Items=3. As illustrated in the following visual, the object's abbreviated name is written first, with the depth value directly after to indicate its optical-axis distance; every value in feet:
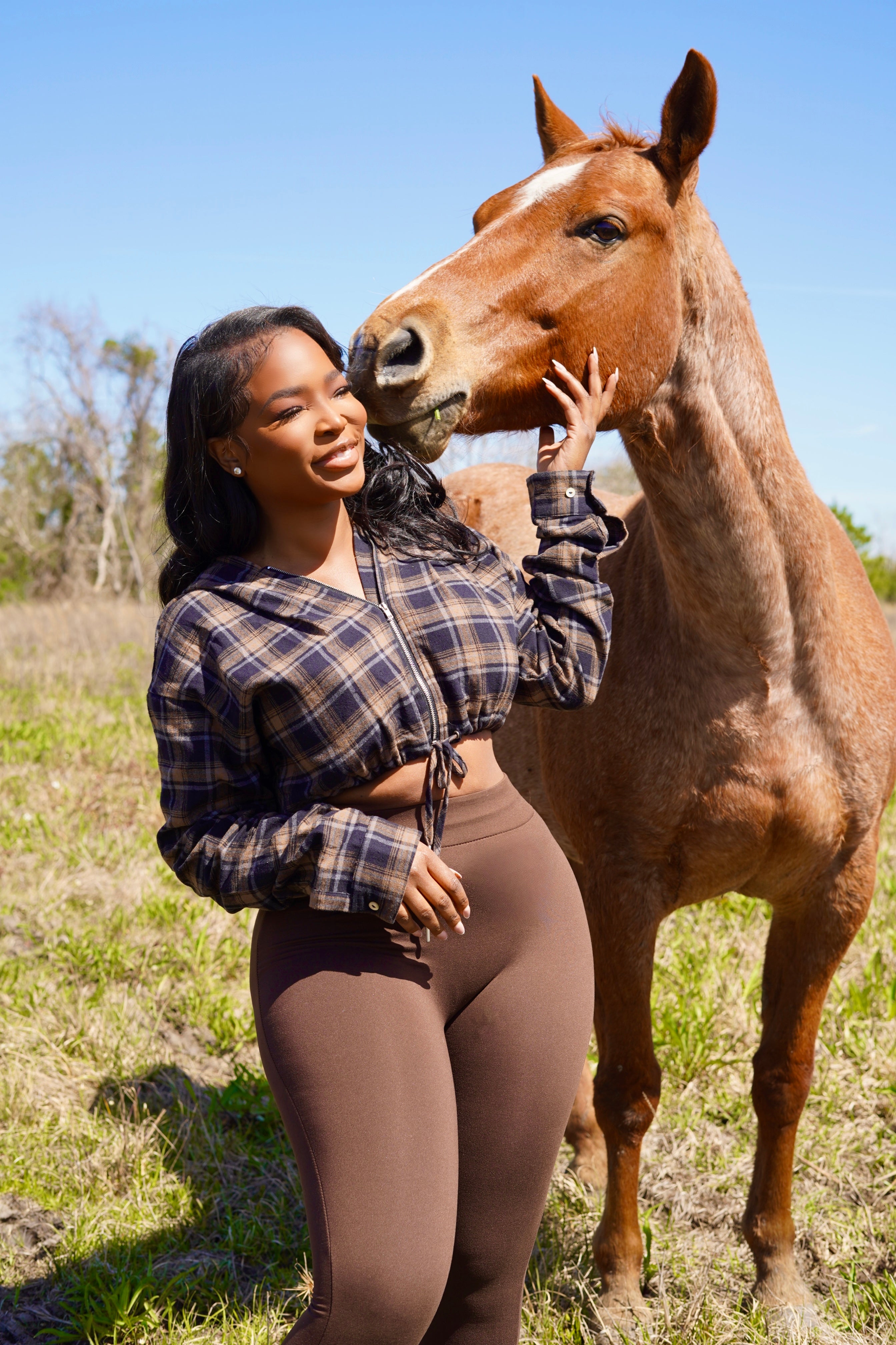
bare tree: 73.72
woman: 5.31
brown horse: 7.05
